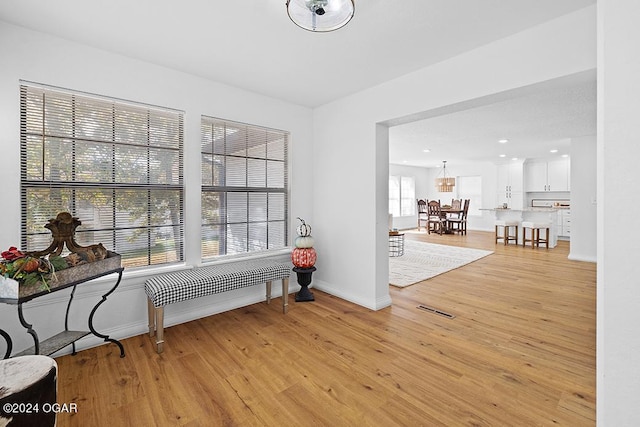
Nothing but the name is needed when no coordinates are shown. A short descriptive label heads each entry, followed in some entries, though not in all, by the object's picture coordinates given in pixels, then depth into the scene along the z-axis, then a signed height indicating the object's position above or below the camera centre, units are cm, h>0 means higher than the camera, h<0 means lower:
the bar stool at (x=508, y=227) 740 -43
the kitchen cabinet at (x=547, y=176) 857 +112
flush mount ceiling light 165 +117
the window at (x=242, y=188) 318 +28
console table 174 -95
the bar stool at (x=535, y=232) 689 -51
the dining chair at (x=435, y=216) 966 -16
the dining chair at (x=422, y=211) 1053 +1
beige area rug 460 -99
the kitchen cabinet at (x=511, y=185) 928 +88
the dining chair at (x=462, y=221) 954 -33
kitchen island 710 -12
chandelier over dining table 959 +92
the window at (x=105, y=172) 228 +35
